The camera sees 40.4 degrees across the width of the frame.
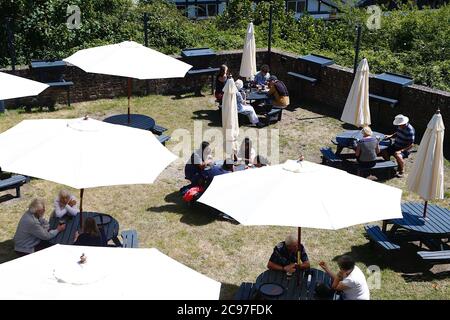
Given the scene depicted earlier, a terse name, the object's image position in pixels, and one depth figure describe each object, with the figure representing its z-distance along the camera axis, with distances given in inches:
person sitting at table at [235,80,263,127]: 574.6
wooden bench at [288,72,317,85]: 654.2
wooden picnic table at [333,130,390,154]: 486.9
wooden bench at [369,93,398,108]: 573.6
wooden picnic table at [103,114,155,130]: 515.2
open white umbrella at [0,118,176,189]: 288.4
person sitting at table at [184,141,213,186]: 413.1
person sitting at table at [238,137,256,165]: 438.0
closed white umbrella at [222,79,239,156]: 473.1
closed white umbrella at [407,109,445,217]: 357.8
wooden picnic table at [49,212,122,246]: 332.5
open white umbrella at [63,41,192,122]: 491.8
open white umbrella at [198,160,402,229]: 256.2
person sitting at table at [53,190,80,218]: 347.7
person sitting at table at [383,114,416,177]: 475.5
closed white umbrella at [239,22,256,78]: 641.6
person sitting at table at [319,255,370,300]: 277.0
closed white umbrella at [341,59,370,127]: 525.3
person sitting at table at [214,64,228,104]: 605.3
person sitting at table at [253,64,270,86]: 635.5
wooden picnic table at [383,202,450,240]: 347.3
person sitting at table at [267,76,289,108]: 599.5
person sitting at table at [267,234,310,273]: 299.0
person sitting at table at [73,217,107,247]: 303.7
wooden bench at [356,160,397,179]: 460.0
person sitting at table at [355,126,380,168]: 447.2
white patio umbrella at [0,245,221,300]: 194.1
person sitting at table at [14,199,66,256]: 330.3
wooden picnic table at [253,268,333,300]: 284.5
